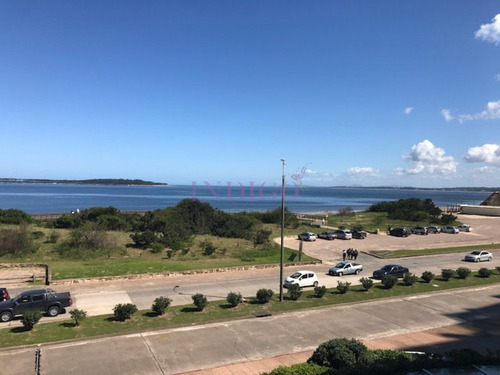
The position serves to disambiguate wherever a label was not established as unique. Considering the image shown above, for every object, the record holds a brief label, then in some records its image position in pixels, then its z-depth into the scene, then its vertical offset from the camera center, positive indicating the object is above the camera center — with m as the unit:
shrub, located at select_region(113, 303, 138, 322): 18.94 -6.43
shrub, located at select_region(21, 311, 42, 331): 17.31 -6.29
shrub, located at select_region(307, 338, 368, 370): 11.57 -5.19
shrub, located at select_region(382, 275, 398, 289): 26.61 -6.67
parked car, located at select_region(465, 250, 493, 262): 39.28 -7.29
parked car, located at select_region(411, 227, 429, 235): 60.47 -7.33
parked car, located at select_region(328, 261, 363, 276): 32.30 -7.26
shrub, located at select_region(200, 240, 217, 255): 37.19 -6.55
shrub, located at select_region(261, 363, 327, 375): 10.64 -5.21
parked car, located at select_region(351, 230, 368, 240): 54.50 -7.30
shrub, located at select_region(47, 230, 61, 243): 37.22 -5.71
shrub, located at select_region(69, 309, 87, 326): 18.23 -6.43
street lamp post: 20.41 -5.10
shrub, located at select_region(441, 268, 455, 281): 29.42 -6.84
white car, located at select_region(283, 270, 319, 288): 27.35 -6.91
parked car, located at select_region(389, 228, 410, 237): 57.75 -7.29
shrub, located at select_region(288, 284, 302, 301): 23.34 -6.63
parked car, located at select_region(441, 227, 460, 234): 62.19 -7.35
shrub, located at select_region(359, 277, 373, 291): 25.62 -6.63
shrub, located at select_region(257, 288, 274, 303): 22.34 -6.55
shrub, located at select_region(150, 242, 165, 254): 36.53 -6.41
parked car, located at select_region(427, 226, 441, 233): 62.28 -7.33
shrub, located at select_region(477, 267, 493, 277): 30.88 -6.97
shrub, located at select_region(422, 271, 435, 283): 28.41 -6.78
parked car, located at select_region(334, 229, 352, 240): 53.34 -7.12
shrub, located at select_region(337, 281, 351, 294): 25.11 -6.78
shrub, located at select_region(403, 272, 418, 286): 27.75 -6.84
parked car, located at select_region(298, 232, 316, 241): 51.53 -7.19
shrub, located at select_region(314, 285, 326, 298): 23.96 -6.72
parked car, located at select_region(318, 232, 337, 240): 53.13 -7.32
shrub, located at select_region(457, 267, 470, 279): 30.04 -6.81
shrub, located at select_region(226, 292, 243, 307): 21.64 -6.56
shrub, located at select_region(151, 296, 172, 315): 19.83 -6.38
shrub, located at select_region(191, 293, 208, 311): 20.64 -6.39
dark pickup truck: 19.34 -6.41
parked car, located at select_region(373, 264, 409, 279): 31.38 -7.13
